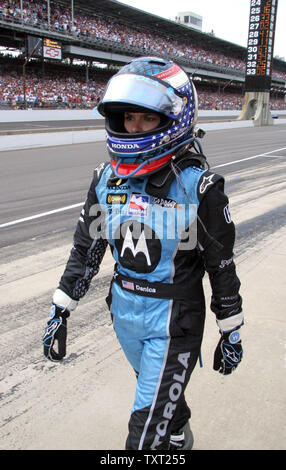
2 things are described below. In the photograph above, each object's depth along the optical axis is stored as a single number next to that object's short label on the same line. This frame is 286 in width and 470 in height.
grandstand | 32.84
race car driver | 1.66
